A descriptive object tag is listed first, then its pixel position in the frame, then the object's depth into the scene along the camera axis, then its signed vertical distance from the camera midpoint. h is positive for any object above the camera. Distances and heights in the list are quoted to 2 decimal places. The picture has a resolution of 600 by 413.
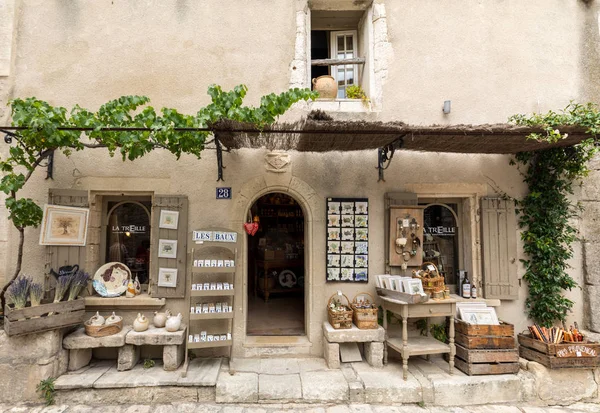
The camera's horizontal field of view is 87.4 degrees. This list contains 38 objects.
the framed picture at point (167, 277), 4.21 -0.59
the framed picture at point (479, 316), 4.07 -1.03
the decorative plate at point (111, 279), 4.27 -0.64
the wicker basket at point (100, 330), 3.76 -1.17
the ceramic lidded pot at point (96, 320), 3.80 -1.07
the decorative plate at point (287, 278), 7.03 -0.98
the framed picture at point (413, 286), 3.86 -0.62
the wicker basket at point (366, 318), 4.05 -1.06
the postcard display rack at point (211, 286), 3.89 -0.68
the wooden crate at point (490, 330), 3.93 -1.16
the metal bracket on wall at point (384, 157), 4.08 +1.11
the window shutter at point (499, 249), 4.50 -0.17
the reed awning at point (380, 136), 3.33 +1.15
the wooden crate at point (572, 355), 3.83 -1.42
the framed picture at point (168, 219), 4.25 +0.19
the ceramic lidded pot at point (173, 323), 3.84 -1.10
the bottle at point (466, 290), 4.51 -0.76
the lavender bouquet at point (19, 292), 3.54 -0.70
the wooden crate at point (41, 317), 3.42 -0.96
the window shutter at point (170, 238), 4.25 -0.11
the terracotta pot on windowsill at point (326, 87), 4.61 +2.17
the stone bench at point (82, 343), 3.71 -1.31
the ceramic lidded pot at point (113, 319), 3.85 -1.08
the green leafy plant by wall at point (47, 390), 3.44 -1.74
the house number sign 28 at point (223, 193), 4.39 +0.57
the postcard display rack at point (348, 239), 4.44 -0.05
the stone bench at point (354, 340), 3.98 -1.32
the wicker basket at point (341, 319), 4.05 -1.08
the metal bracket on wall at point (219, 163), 3.99 +0.94
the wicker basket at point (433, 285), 4.05 -0.63
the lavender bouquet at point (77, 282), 3.84 -0.63
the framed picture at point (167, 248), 4.25 -0.20
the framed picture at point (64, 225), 4.01 +0.08
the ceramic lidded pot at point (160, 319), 3.98 -1.10
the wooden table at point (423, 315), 3.82 -0.98
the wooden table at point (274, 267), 6.79 -0.73
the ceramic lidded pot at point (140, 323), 3.85 -1.11
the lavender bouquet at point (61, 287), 3.73 -0.67
